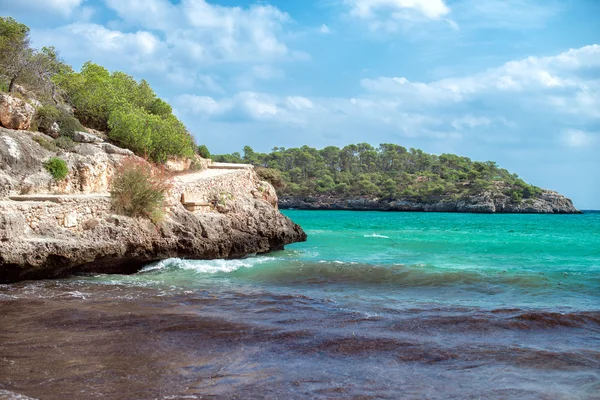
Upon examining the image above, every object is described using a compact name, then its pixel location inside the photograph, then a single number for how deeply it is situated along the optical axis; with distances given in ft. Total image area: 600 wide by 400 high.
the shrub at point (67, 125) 63.67
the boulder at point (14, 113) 54.13
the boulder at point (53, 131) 61.31
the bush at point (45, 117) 61.36
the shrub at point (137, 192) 50.31
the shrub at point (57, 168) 52.24
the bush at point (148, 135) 75.97
